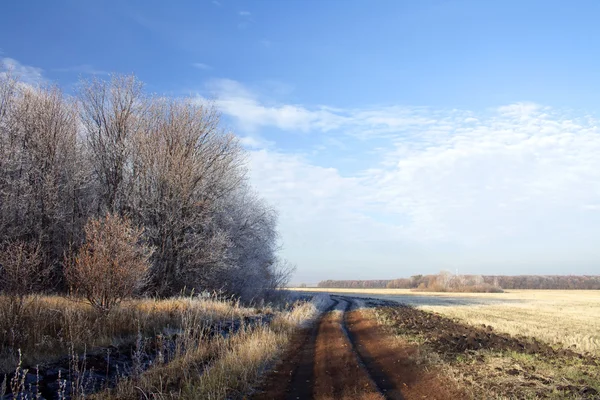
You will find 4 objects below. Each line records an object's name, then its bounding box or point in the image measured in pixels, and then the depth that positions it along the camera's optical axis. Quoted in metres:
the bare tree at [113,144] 24.20
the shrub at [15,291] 9.12
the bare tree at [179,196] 22.88
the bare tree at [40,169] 19.67
